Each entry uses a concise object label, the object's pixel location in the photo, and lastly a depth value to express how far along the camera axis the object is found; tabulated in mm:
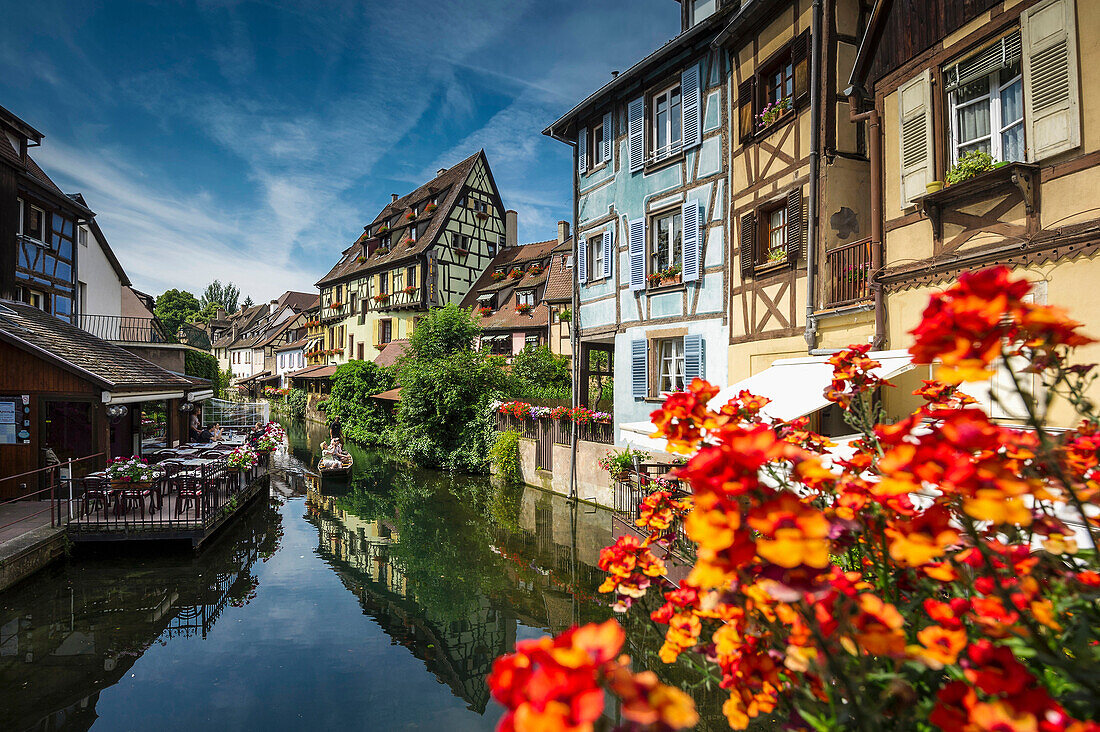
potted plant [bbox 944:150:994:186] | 6176
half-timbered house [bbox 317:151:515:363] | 33469
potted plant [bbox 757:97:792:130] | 10219
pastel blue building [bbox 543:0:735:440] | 12242
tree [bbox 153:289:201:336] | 62375
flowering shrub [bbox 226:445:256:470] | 13375
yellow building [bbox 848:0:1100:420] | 5426
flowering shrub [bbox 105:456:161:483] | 10453
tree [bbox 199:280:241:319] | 98375
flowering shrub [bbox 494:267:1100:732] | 1267
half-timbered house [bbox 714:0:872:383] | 9180
